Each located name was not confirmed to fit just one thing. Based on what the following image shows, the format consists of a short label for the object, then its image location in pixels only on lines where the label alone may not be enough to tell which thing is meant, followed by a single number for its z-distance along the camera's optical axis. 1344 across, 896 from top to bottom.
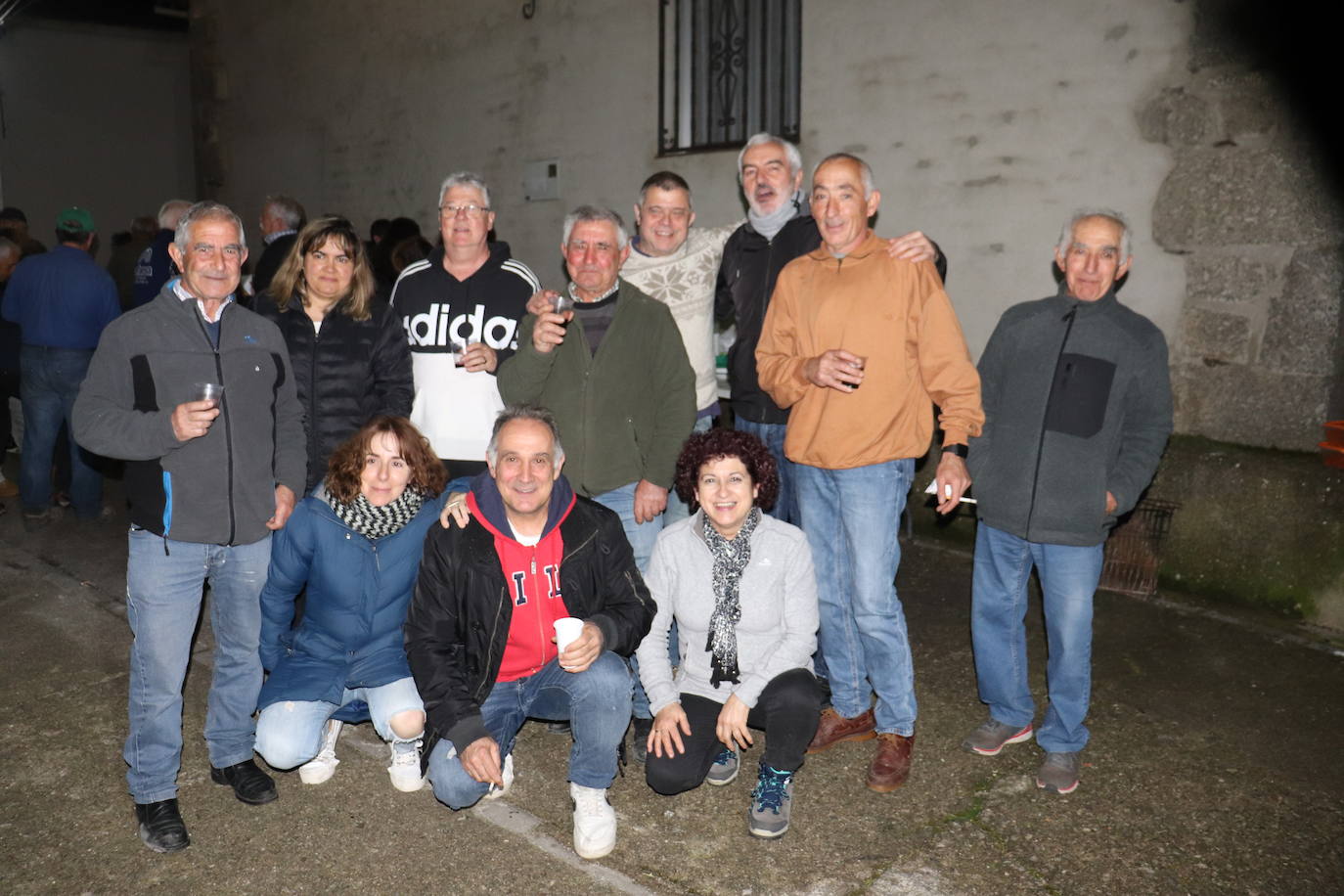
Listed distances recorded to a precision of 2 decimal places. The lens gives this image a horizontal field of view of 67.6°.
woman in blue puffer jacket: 3.42
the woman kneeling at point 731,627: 3.36
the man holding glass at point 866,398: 3.48
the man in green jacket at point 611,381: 3.79
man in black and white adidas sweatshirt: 3.97
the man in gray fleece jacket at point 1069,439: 3.43
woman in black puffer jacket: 3.78
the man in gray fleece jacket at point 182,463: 3.09
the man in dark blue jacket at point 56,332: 6.46
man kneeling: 3.26
